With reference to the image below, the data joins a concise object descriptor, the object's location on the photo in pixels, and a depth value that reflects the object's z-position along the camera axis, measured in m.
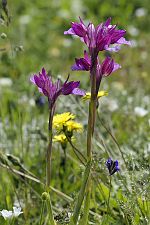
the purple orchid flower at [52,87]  1.31
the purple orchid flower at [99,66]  1.30
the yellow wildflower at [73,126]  1.49
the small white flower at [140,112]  1.92
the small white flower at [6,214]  1.38
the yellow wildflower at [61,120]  1.45
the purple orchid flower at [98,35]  1.29
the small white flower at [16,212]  1.38
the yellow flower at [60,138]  1.54
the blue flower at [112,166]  1.37
